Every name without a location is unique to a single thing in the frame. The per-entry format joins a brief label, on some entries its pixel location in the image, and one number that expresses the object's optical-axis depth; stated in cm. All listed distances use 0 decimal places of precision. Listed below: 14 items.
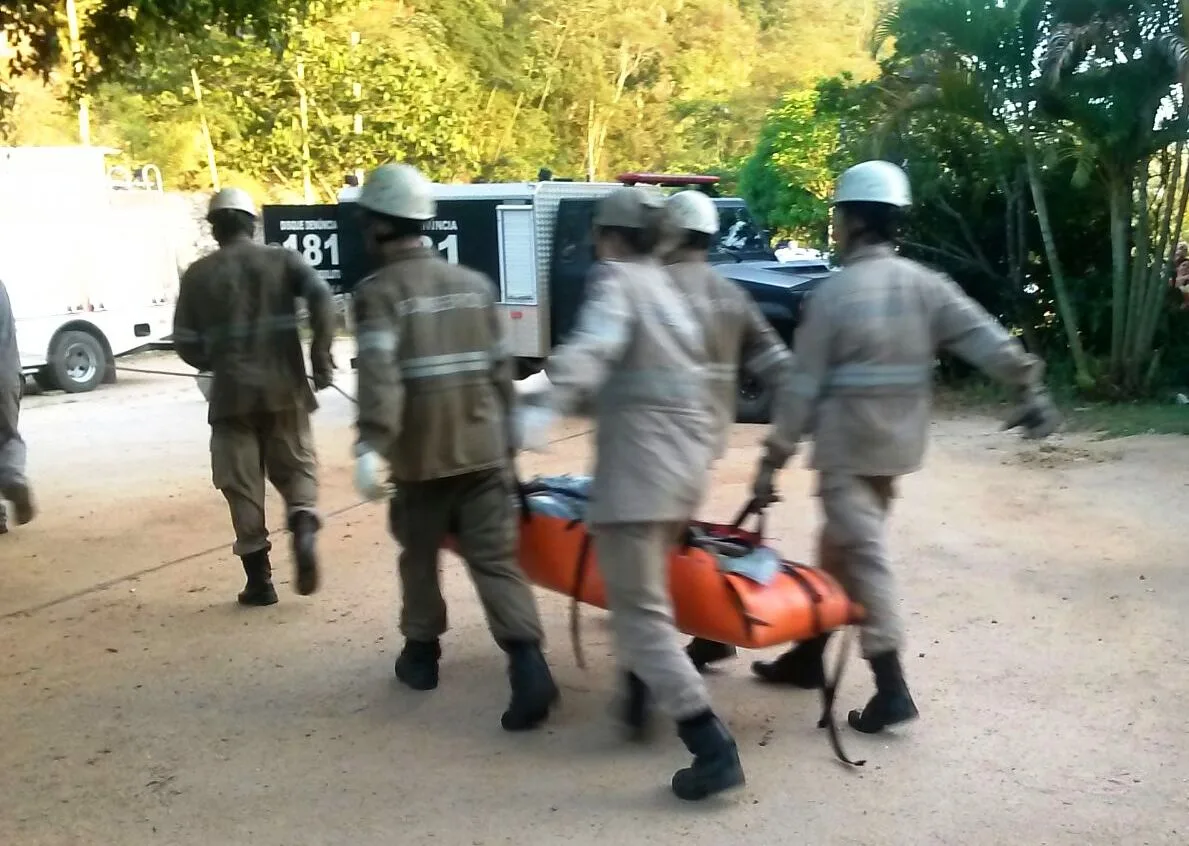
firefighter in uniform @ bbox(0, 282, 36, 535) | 630
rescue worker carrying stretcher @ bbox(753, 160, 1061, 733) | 419
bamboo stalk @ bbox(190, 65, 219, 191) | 2394
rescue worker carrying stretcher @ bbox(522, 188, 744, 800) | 381
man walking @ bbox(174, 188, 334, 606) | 577
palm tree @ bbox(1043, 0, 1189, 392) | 1079
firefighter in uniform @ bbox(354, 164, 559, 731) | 441
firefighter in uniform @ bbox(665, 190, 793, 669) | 462
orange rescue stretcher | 400
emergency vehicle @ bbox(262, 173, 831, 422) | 1212
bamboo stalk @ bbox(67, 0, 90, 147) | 882
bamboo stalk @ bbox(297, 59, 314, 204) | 2353
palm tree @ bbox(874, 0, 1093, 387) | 1134
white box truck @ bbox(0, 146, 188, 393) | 1590
